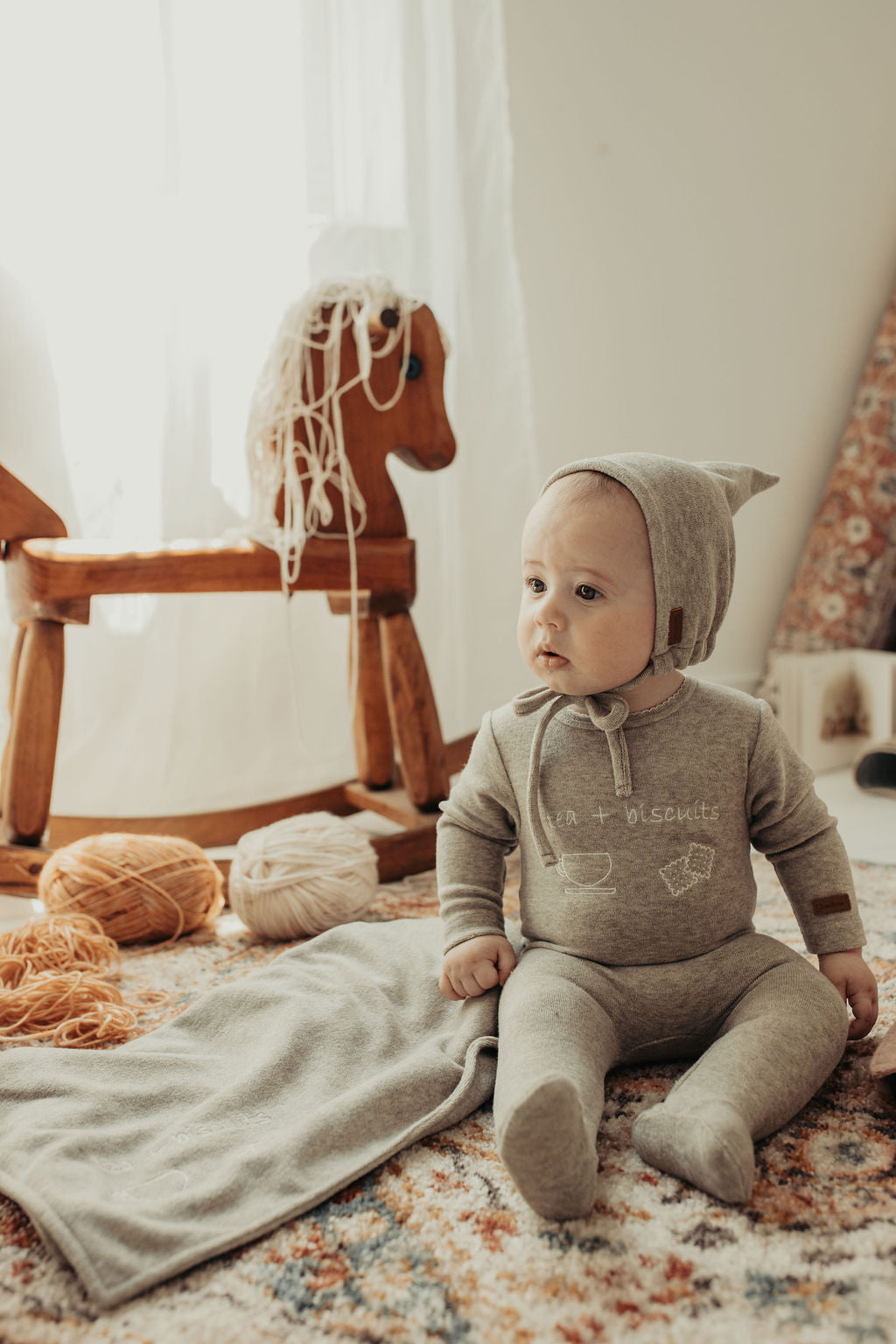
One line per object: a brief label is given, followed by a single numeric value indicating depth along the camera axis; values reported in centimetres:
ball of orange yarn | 125
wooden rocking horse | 138
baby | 86
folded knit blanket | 68
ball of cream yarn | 126
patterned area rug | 61
